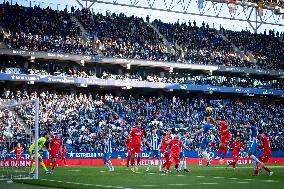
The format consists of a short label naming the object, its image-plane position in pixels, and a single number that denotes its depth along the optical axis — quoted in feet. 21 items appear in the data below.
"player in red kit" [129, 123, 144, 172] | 96.32
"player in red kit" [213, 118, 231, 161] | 100.07
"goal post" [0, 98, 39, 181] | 76.45
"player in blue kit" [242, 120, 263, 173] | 79.87
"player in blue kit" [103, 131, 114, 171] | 97.76
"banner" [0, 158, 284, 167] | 99.97
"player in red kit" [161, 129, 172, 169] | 91.15
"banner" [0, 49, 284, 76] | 164.86
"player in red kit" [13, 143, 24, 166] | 97.62
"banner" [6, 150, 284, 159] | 138.82
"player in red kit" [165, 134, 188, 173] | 90.02
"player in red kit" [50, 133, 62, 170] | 102.37
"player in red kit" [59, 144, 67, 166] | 131.89
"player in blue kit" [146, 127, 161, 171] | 100.24
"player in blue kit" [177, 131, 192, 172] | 93.60
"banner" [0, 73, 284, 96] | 164.55
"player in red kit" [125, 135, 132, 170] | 98.54
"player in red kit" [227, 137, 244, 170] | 114.64
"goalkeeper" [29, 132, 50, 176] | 84.32
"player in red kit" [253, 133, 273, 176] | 87.81
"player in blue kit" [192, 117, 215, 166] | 89.71
